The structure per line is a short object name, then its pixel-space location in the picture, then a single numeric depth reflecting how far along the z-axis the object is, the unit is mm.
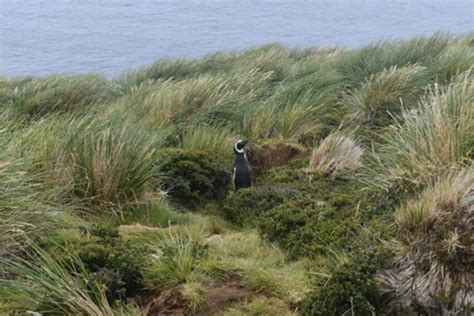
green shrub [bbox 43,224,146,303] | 7707
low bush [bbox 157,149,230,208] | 13845
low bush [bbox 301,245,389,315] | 7135
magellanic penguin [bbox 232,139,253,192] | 14425
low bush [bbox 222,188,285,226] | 12537
